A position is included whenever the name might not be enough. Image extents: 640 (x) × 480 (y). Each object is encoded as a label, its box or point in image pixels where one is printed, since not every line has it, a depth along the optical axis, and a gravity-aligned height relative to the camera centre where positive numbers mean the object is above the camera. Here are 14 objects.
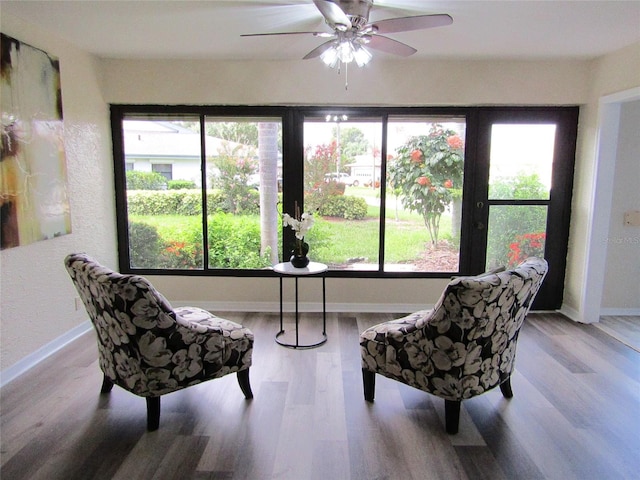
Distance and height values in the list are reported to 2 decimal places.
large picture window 4.42 +0.02
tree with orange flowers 4.45 +0.18
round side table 3.57 -0.72
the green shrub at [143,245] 4.64 -0.66
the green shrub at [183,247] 4.62 -0.68
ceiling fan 2.26 +0.90
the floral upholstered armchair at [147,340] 2.26 -0.89
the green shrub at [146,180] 4.53 +0.04
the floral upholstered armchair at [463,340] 2.23 -0.86
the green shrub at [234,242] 4.59 -0.61
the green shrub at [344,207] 4.53 -0.22
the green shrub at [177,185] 4.53 +0.00
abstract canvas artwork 2.92 +0.25
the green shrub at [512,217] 4.47 -0.30
